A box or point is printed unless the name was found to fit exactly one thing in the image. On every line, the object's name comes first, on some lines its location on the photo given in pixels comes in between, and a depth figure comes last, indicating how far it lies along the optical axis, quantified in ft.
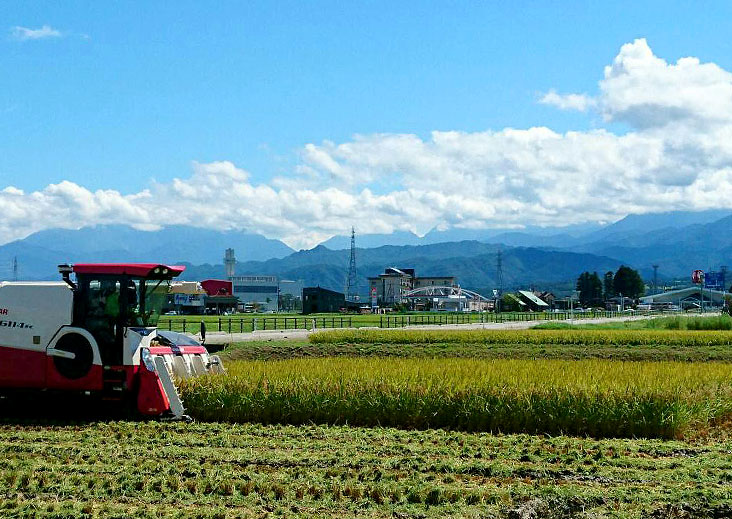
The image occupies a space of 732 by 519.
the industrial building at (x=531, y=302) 501.97
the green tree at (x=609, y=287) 631.03
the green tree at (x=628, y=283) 612.29
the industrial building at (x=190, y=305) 341.82
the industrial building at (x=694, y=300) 528.17
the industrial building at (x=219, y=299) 393.19
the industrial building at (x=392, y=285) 583.17
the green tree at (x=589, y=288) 629.51
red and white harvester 50.60
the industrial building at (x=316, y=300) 380.58
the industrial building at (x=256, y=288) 594.12
